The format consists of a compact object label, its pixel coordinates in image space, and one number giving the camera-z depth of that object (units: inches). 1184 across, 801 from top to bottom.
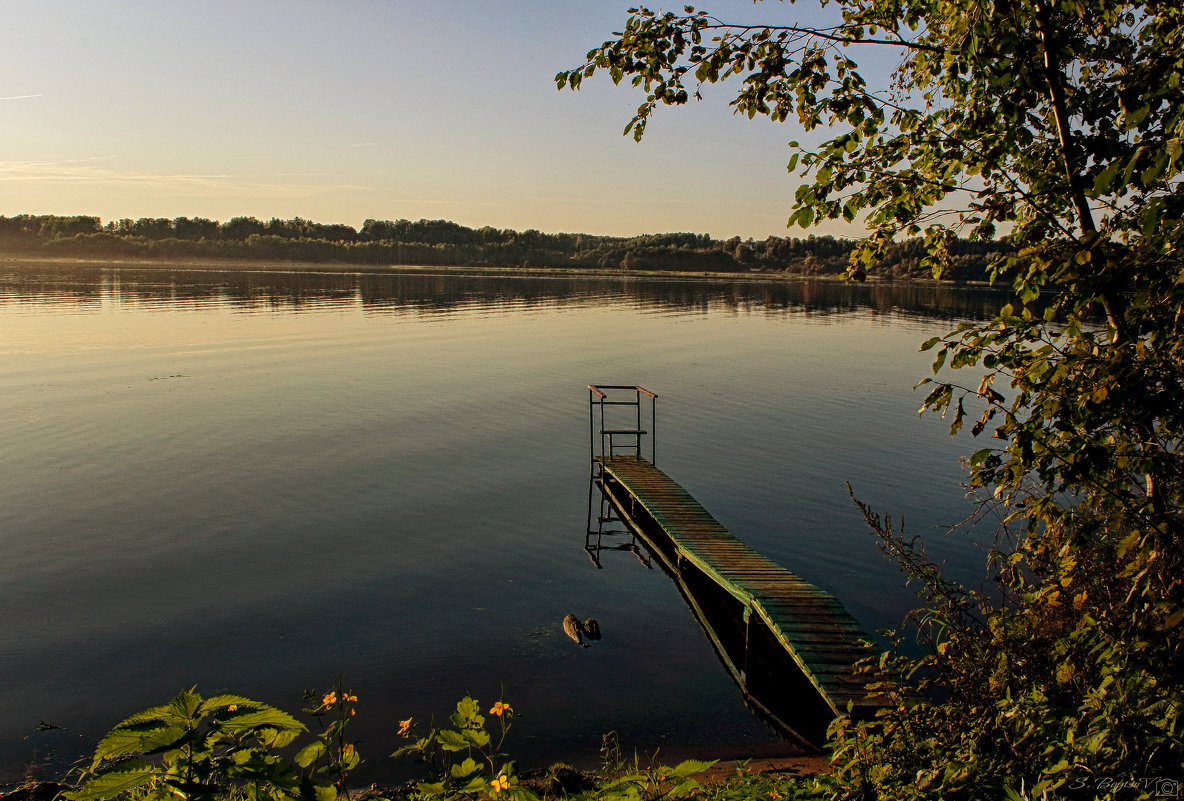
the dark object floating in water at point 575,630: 560.5
